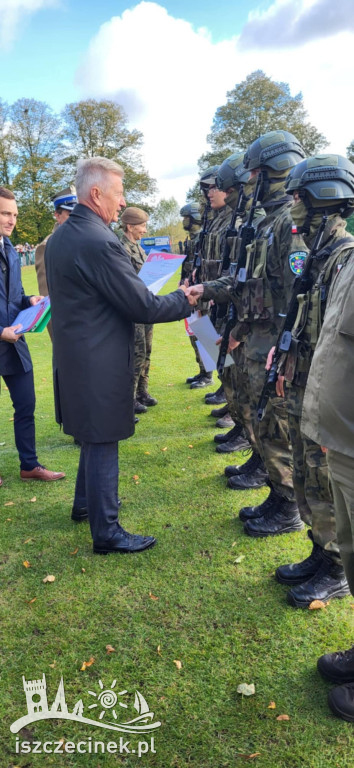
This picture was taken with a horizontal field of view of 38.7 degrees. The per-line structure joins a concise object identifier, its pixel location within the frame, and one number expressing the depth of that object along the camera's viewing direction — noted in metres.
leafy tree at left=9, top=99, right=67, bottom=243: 37.44
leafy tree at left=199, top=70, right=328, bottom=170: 39.38
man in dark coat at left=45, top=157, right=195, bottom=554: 3.04
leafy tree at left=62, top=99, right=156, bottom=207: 37.03
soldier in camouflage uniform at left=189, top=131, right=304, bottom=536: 3.59
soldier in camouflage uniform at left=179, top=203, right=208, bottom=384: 7.84
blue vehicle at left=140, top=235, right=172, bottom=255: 23.42
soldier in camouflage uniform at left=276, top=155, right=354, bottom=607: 2.77
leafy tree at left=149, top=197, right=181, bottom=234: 46.65
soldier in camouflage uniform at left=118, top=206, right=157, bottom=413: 6.45
